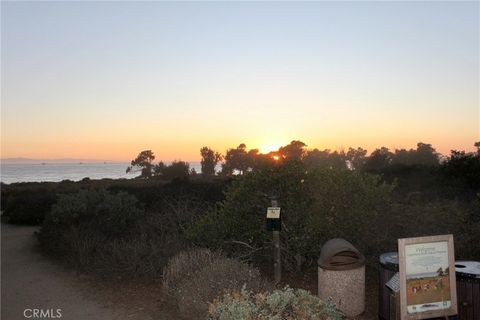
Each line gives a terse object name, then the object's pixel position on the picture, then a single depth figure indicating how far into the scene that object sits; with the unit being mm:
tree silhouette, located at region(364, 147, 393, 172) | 30119
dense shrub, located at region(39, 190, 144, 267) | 10586
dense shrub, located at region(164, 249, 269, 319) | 6137
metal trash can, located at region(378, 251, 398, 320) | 5602
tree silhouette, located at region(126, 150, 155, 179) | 50500
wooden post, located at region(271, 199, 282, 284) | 7520
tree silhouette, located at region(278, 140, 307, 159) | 28484
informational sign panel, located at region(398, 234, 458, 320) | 5012
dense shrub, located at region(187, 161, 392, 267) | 8133
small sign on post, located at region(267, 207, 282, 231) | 7246
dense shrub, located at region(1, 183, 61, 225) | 19312
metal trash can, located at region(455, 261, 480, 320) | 5227
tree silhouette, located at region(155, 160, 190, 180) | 39812
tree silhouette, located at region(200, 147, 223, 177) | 48256
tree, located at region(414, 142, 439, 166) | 40075
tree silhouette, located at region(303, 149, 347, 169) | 40994
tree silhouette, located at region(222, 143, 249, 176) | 44675
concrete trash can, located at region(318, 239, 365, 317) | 6223
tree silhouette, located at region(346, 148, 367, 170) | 45281
